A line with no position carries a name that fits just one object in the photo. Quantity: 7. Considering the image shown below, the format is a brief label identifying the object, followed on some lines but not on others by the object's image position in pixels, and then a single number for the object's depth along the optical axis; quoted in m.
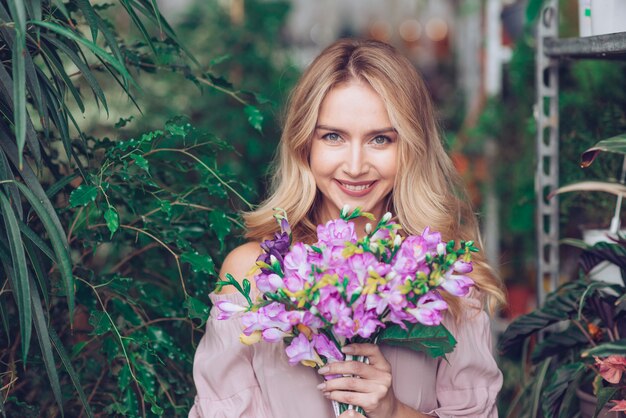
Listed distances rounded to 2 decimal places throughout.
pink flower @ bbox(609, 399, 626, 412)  1.49
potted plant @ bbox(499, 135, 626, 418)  1.77
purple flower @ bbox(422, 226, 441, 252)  1.36
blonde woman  1.63
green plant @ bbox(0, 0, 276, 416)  1.40
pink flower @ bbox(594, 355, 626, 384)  1.53
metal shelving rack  2.18
